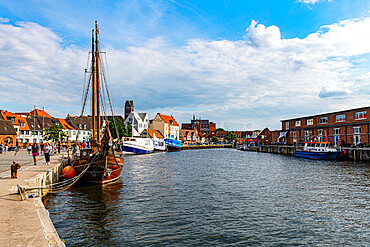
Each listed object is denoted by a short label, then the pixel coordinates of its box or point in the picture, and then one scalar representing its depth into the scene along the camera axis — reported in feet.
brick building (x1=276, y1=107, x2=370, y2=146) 183.18
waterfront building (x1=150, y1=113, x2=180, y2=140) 460.63
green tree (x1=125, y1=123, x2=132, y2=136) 322.69
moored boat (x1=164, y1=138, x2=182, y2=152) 348.67
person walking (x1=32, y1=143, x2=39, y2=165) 93.12
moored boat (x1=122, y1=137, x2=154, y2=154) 252.62
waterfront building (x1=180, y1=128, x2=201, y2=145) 584.24
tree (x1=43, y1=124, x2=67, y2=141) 224.94
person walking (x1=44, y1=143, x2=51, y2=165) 93.07
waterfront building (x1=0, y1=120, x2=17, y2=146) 225.15
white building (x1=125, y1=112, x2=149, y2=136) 408.87
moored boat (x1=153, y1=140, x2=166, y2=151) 321.32
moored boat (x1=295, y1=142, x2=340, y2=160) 183.11
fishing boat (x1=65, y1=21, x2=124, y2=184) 79.82
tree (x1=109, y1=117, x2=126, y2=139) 306.96
